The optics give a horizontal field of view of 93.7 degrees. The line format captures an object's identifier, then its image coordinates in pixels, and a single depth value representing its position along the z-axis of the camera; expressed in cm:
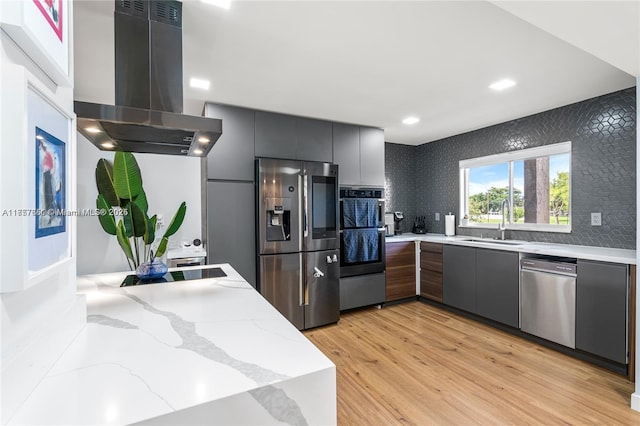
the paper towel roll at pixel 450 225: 427
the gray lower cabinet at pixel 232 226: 284
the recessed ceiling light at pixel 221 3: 149
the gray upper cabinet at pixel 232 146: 287
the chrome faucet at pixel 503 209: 367
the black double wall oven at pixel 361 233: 355
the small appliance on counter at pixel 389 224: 448
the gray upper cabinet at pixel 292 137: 311
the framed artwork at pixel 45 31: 59
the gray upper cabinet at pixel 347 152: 358
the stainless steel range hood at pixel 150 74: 139
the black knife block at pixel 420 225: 471
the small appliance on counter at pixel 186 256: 287
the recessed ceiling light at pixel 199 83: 239
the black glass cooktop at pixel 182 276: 172
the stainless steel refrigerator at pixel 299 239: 298
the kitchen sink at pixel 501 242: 326
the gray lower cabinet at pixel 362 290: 354
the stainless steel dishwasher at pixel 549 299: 255
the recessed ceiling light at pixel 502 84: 246
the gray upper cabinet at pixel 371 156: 377
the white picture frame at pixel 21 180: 57
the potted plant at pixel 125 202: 269
